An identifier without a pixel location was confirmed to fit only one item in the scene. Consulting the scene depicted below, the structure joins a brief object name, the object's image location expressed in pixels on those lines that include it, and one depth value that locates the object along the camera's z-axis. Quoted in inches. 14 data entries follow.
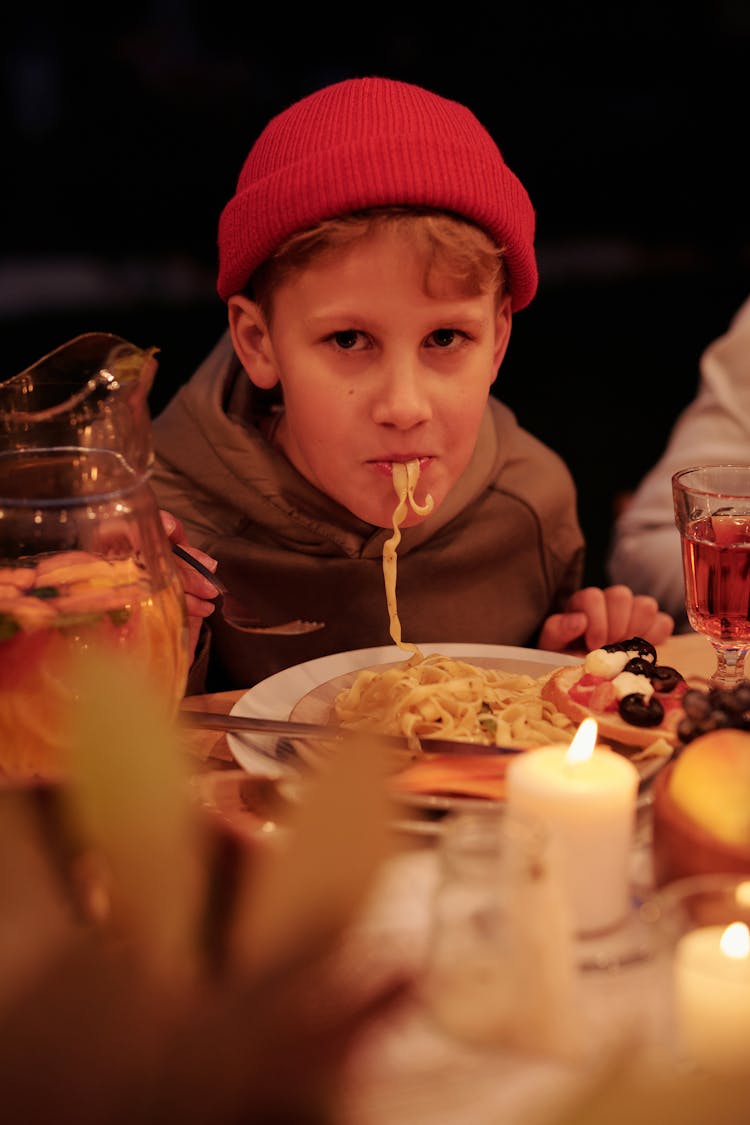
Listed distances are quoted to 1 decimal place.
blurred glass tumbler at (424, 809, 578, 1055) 22.2
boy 58.9
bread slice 43.3
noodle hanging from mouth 62.8
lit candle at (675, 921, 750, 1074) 23.1
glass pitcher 33.5
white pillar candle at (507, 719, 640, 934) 29.8
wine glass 51.6
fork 53.9
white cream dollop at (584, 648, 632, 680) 46.6
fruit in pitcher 33.2
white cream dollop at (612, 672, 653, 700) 44.8
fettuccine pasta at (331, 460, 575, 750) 47.2
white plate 43.7
